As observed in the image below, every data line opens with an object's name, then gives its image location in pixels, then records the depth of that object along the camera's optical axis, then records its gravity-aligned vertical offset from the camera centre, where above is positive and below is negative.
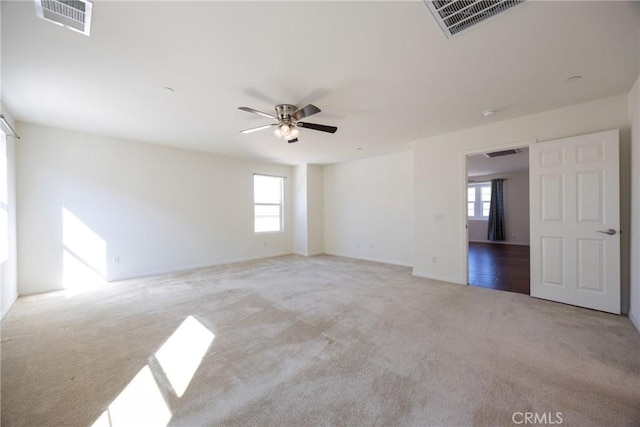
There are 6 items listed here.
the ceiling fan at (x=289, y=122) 2.86 +1.08
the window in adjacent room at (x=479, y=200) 9.48 +0.45
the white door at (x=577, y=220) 2.77 -0.12
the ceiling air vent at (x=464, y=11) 1.55 +1.32
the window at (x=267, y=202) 6.42 +0.28
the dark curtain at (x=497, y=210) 8.81 +0.04
